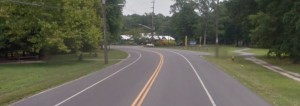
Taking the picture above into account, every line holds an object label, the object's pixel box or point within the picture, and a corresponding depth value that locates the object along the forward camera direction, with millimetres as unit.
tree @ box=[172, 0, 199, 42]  128625
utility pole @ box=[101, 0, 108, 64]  52425
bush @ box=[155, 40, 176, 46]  125812
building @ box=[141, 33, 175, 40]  148862
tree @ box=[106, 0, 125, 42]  89681
